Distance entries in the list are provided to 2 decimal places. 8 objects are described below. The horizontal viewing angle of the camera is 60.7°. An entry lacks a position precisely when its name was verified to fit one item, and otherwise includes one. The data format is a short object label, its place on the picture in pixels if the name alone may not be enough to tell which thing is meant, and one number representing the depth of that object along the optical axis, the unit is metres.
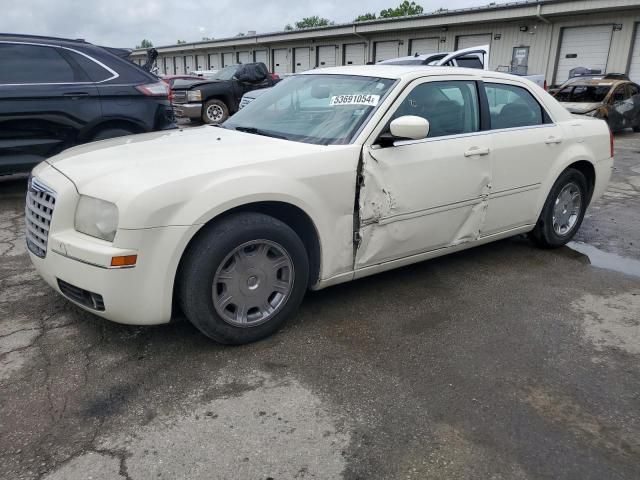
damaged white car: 2.80
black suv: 5.89
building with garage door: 17.92
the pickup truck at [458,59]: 9.88
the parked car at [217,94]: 13.98
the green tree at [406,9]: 61.30
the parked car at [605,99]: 12.83
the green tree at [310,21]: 94.27
